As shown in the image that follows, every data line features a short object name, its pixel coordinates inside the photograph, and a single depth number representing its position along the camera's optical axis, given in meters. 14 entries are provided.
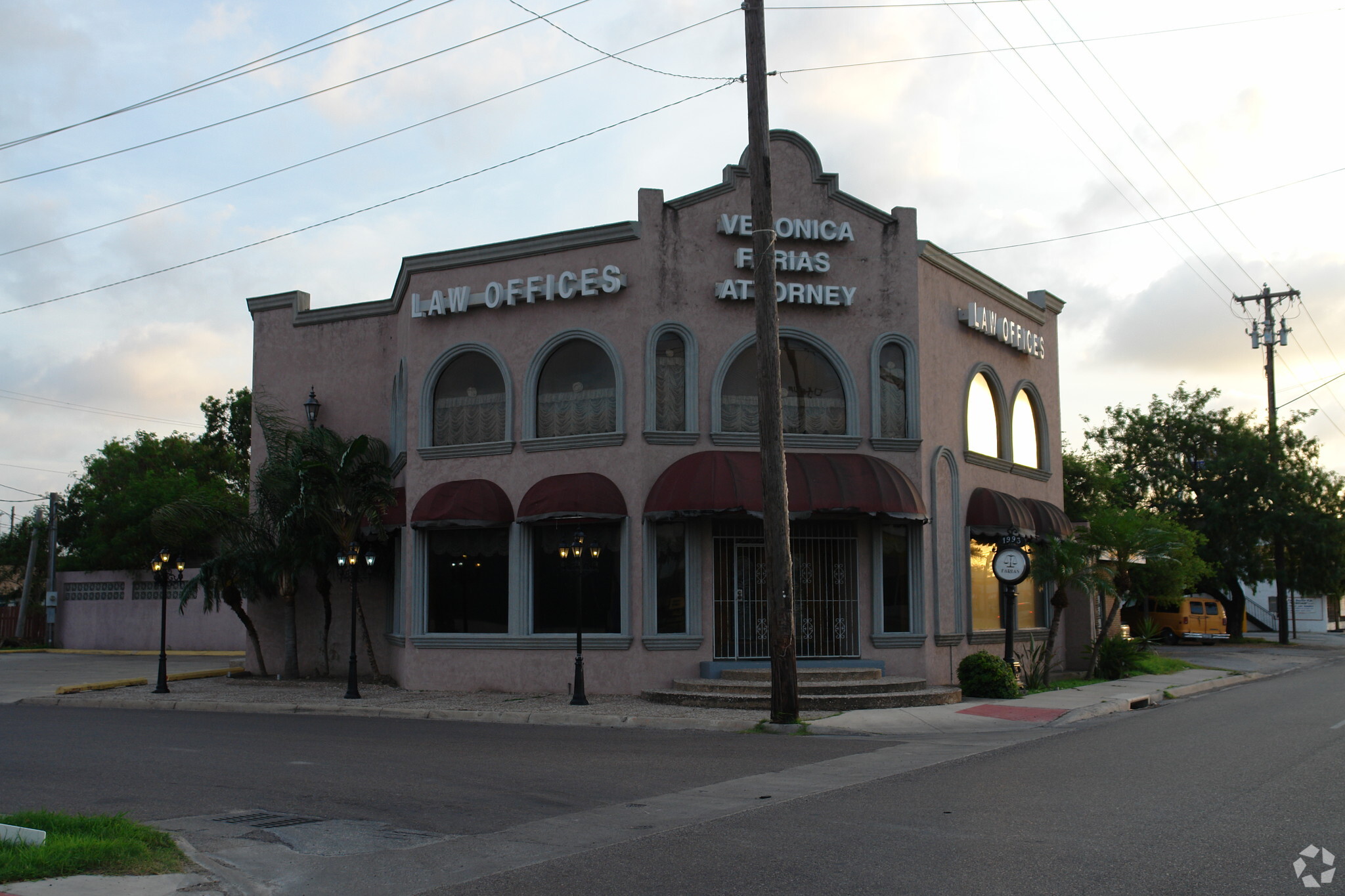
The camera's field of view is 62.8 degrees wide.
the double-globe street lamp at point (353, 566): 19.47
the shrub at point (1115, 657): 23.31
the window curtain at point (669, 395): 19.91
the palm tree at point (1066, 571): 21.03
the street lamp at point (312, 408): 23.99
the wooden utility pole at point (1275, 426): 40.12
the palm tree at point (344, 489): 21.44
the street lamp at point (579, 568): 17.95
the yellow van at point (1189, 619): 42.09
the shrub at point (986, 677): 18.84
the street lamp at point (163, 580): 21.97
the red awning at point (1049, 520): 23.42
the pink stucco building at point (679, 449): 19.45
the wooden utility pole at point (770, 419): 15.29
